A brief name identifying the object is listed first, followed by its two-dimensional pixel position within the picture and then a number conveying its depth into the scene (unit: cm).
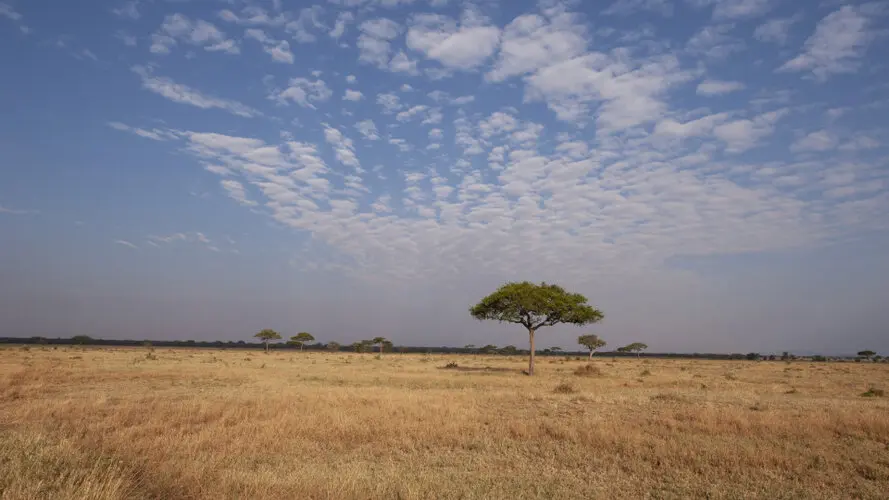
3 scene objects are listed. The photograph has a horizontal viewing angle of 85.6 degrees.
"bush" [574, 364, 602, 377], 3628
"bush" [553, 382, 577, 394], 2227
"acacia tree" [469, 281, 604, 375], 3678
